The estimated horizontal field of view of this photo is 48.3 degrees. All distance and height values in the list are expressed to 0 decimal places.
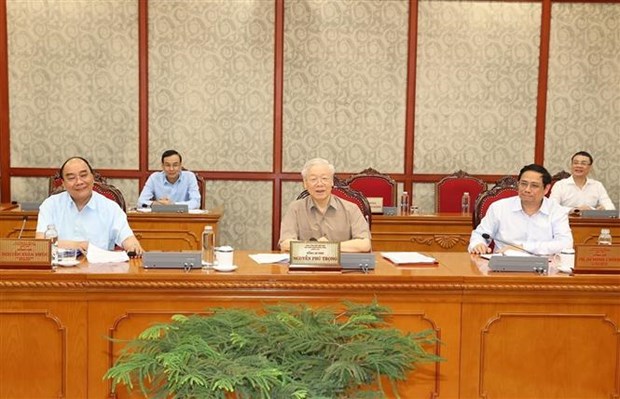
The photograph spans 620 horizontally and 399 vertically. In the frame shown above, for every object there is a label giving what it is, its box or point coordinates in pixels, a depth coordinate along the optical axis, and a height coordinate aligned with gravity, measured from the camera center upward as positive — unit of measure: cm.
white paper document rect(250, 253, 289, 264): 299 -40
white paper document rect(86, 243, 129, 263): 291 -40
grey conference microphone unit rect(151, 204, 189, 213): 535 -34
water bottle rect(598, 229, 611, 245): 326 -30
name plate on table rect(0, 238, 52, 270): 267 -37
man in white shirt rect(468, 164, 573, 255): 359 -26
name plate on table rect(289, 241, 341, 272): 275 -35
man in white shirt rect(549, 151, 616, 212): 621 -15
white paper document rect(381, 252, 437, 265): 299 -39
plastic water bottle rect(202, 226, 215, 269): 293 -35
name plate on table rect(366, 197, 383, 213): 536 -28
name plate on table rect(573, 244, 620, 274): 279 -35
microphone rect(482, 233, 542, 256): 344 -38
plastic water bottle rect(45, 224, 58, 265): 279 -33
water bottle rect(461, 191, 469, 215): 614 -28
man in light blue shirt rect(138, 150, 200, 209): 608 -19
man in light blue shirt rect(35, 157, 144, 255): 346 -27
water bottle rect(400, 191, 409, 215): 574 -31
